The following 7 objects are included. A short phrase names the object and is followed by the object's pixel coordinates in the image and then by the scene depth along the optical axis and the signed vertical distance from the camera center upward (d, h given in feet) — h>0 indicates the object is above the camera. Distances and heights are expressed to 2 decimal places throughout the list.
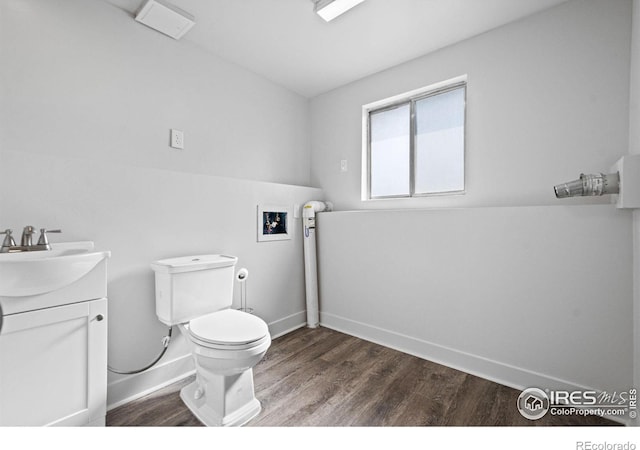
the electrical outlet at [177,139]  6.75 +1.90
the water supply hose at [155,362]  5.34 -2.65
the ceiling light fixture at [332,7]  5.80 +4.26
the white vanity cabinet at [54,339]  3.63 -1.57
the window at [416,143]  7.54 +2.15
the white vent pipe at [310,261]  8.91 -1.22
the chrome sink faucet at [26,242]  4.17 -0.29
